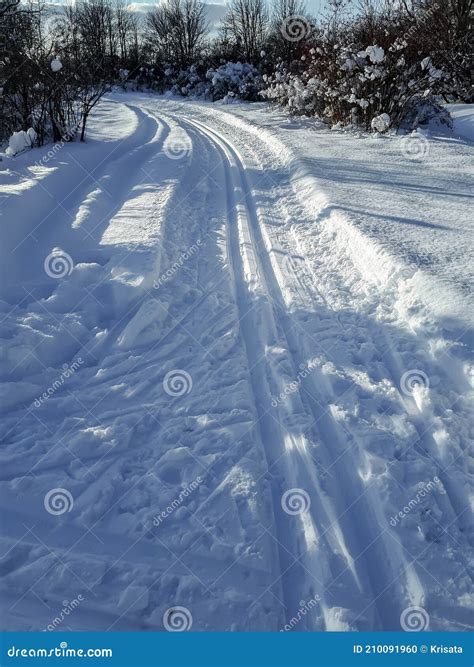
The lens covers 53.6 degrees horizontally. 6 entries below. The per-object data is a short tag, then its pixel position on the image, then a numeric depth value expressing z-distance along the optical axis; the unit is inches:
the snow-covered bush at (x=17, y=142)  381.1
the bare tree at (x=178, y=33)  1681.8
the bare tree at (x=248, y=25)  1503.4
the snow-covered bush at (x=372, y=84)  484.4
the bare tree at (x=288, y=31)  988.2
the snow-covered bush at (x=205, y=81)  1055.0
